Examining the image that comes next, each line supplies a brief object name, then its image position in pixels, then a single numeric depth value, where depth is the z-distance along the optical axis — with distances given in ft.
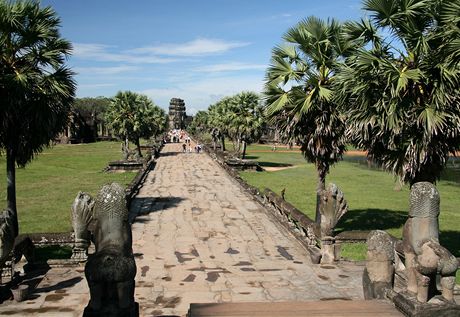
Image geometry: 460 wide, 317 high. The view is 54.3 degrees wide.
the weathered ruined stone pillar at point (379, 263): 21.97
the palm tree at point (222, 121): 137.98
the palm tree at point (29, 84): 37.06
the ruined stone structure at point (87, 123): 234.58
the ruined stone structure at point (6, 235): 23.57
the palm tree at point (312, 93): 42.63
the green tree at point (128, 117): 127.34
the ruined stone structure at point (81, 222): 32.99
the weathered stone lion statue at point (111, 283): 17.30
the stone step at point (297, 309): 19.33
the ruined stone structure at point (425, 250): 19.12
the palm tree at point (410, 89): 29.53
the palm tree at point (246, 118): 127.65
